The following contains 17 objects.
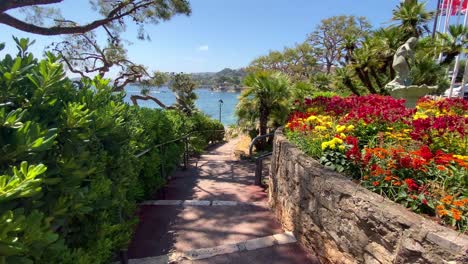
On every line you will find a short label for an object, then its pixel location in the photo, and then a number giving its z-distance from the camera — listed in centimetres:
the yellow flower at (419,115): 386
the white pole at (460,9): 1849
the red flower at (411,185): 181
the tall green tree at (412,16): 1352
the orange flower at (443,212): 155
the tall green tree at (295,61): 2853
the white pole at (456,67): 1638
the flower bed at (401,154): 176
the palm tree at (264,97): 824
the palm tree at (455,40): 1294
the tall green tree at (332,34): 2647
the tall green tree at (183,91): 1498
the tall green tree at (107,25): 662
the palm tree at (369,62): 1396
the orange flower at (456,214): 148
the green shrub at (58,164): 94
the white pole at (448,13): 1992
